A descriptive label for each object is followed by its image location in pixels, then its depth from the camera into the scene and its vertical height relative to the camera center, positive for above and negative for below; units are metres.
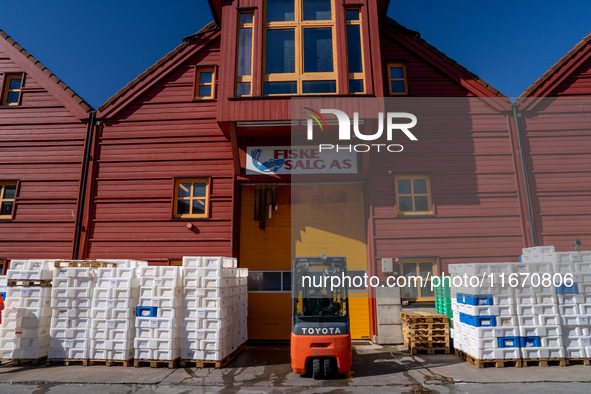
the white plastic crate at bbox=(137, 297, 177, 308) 9.70 -0.50
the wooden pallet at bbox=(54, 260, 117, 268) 11.00 +0.62
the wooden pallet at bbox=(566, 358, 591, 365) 9.38 -2.07
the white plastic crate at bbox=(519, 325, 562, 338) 9.38 -1.27
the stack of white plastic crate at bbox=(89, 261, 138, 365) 9.76 -0.93
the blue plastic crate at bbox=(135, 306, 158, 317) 9.70 -0.74
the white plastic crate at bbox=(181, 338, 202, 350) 9.64 -1.61
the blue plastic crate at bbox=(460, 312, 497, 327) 9.41 -1.01
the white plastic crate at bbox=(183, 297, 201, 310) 9.77 -0.54
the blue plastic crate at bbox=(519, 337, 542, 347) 9.34 -1.54
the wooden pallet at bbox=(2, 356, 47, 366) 9.94 -2.11
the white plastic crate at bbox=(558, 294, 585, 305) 9.63 -0.47
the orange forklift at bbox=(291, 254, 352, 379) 8.21 -0.88
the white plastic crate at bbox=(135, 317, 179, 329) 9.61 -1.04
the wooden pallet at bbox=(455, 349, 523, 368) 9.23 -2.08
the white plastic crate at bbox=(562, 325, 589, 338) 9.52 -1.29
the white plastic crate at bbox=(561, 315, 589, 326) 9.50 -1.01
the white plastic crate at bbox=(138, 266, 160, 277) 10.02 +0.33
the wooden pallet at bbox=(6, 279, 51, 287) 10.38 +0.02
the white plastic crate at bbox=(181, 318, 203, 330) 9.70 -1.09
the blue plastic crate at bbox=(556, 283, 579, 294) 9.66 -0.20
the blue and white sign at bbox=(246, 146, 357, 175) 13.77 +4.61
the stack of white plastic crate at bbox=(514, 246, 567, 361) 9.34 -0.79
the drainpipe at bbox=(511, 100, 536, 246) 13.23 +4.08
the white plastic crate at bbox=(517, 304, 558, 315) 9.48 -0.72
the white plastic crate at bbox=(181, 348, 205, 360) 9.60 -1.87
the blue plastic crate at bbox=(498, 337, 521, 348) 9.32 -1.54
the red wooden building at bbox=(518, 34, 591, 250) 13.36 +5.10
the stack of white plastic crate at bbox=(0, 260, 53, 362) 9.97 -0.81
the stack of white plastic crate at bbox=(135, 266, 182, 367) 9.57 -0.85
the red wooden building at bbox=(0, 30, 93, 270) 13.99 +5.06
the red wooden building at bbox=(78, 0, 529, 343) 12.66 +4.36
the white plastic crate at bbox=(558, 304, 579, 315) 9.60 -0.73
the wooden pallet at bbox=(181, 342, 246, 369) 9.58 -2.13
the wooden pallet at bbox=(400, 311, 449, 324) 11.05 -1.09
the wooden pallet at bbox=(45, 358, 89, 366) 9.86 -2.10
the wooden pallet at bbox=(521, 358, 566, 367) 9.30 -2.05
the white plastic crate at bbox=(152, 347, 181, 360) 9.50 -1.85
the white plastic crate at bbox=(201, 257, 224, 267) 10.09 +0.58
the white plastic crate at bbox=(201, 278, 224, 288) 9.85 +0.02
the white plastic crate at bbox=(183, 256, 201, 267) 10.11 +0.58
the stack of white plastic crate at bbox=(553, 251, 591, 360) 9.44 -0.57
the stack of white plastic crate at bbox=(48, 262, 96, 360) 9.93 -0.81
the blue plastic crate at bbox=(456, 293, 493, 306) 9.54 -0.46
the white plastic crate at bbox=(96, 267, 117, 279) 10.21 +0.29
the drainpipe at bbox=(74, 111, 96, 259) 13.81 +3.83
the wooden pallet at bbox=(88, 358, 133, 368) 9.71 -2.13
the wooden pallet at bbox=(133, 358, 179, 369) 9.53 -2.10
